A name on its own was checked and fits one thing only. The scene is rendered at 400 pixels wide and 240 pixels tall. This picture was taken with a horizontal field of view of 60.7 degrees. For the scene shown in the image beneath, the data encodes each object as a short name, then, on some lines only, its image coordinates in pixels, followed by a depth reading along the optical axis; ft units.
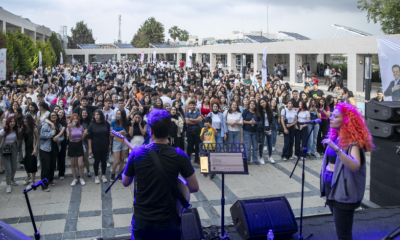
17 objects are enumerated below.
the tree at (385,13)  112.47
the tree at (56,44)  155.94
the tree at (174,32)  302.45
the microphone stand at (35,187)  11.35
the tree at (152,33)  310.86
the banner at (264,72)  48.53
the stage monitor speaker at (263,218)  14.76
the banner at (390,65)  24.29
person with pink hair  11.64
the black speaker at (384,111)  17.95
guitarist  9.02
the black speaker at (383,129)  18.45
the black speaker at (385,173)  18.53
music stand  14.33
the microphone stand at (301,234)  14.18
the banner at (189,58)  80.69
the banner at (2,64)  40.27
